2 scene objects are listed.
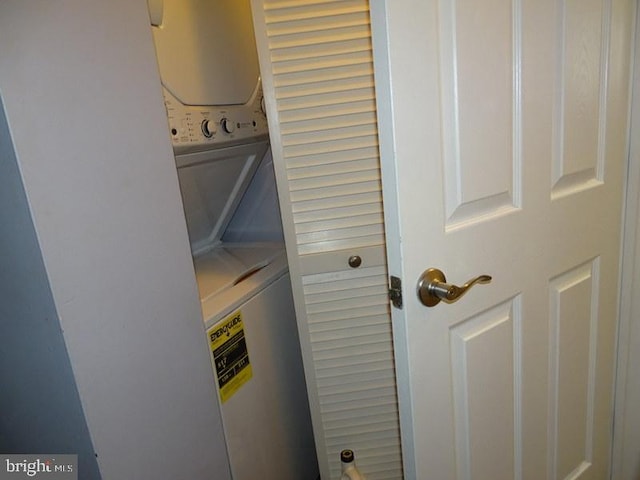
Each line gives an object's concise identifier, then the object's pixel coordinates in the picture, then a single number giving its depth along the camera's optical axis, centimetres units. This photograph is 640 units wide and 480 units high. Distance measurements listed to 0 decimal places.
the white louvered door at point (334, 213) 116
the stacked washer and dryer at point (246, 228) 116
